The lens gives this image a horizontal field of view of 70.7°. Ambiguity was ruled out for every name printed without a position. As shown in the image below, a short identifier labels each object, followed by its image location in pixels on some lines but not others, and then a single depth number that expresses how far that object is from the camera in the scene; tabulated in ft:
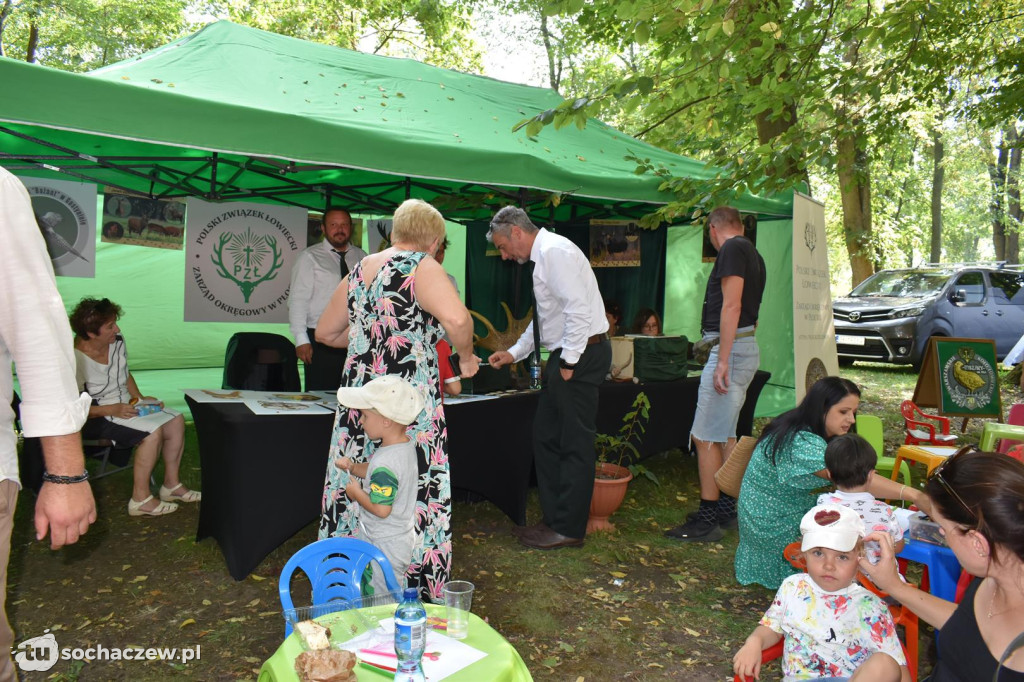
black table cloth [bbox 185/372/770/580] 10.50
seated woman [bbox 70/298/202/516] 14.12
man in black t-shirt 13.39
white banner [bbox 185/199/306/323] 19.60
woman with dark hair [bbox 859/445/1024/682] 4.97
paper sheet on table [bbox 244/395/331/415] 10.80
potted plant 13.89
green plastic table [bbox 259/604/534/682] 5.11
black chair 16.70
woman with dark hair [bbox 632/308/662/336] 21.72
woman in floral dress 8.73
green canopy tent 10.59
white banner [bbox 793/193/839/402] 18.69
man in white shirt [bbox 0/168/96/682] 4.42
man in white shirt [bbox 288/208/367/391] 16.21
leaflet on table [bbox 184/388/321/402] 11.75
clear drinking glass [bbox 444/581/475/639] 5.73
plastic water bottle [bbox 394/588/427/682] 4.87
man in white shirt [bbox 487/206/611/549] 11.86
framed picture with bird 19.95
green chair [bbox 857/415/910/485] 14.69
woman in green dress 9.77
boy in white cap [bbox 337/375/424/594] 7.79
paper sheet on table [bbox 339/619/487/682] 5.19
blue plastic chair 7.08
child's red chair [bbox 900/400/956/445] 15.79
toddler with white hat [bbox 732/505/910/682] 6.55
